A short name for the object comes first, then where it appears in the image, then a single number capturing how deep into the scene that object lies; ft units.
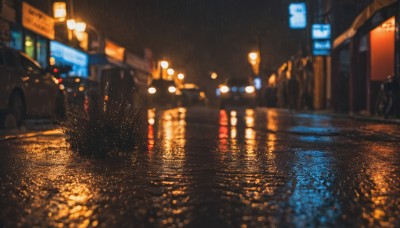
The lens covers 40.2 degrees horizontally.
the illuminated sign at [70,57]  96.35
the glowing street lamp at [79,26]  87.22
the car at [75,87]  63.18
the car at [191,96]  132.77
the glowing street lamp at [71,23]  78.57
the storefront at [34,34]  73.51
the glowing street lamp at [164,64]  162.30
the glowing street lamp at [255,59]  151.62
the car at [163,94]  114.42
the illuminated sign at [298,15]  115.58
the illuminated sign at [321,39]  90.99
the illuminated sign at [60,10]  86.99
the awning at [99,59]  128.85
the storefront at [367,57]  59.77
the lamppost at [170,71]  181.52
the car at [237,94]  112.98
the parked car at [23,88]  35.99
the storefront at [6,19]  63.16
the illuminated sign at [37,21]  73.13
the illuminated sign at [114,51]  140.36
